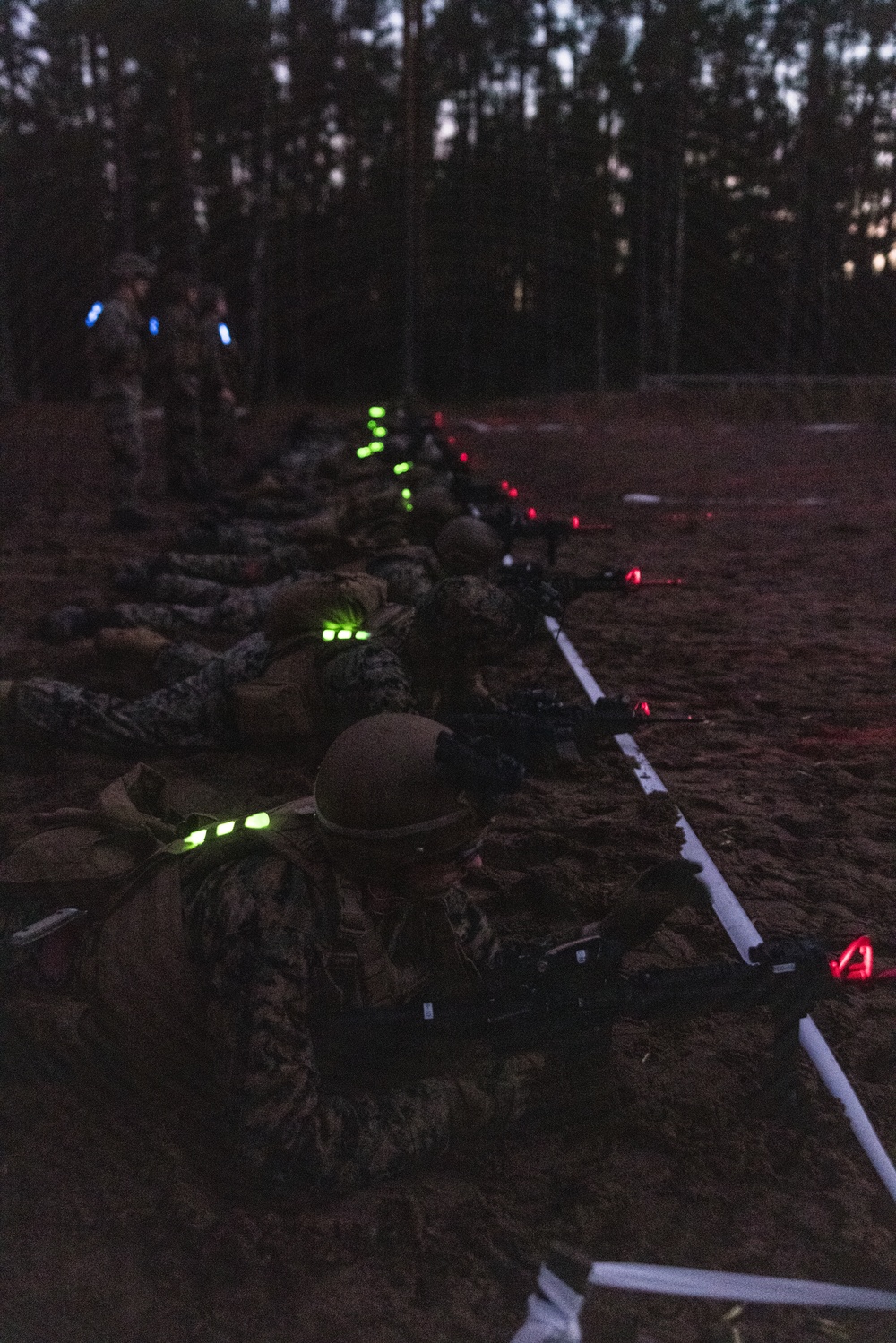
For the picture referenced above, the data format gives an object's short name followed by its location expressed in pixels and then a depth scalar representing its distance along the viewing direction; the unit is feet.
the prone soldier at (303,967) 7.36
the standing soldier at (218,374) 41.27
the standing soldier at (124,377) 35.78
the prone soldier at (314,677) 14.76
